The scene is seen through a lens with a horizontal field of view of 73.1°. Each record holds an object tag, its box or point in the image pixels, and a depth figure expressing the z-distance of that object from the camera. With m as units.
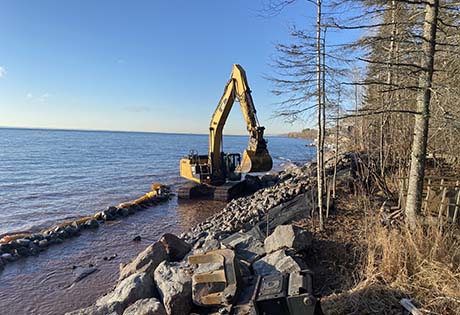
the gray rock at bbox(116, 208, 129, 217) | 12.30
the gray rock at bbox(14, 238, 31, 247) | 8.80
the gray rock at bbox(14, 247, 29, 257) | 8.40
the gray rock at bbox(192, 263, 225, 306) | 4.14
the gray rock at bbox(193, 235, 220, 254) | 5.74
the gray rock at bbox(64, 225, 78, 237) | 10.02
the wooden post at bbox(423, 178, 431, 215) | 6.26
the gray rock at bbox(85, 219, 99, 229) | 10.80
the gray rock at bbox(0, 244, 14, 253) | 8.46
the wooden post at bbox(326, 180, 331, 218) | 6.78
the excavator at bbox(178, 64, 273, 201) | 12.72
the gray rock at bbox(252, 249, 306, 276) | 4.22
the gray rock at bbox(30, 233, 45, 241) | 9.33
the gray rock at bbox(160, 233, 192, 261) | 6.22
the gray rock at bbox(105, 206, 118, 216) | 12.08
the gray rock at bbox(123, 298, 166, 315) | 4.06
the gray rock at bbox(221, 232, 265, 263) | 5.22
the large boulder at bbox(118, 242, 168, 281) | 5.53
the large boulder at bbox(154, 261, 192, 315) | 4.27
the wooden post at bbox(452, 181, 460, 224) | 5.73
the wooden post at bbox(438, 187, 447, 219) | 5.65
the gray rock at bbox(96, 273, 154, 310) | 4.71
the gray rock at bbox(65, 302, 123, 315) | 4.45
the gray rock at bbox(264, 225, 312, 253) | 4.94
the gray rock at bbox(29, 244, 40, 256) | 8.54
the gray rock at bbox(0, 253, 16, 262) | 8.02
